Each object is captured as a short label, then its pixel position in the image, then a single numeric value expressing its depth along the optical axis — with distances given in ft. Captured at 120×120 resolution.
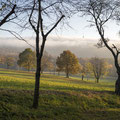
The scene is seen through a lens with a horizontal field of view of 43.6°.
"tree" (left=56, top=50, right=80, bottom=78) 166.40
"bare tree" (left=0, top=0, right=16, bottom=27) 23.98
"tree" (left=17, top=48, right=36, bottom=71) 185.37
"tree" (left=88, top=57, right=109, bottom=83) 174.40
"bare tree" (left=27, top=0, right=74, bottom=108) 28.71
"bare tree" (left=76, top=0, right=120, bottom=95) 51.90
